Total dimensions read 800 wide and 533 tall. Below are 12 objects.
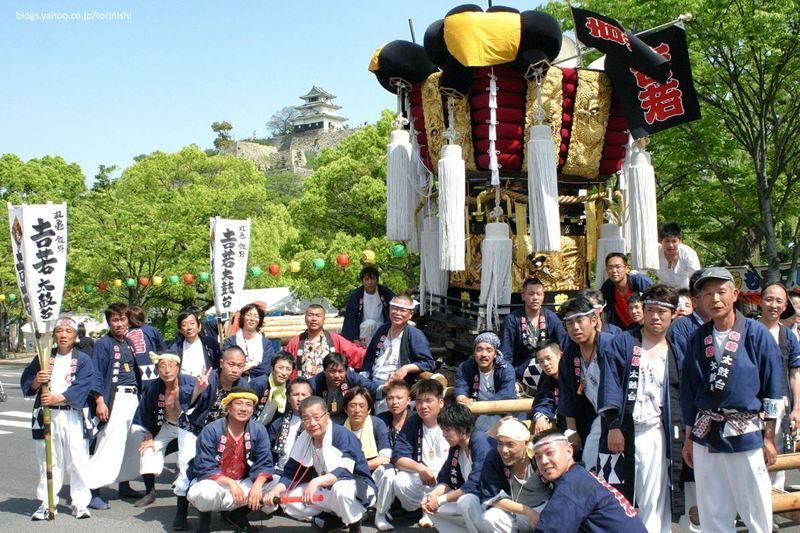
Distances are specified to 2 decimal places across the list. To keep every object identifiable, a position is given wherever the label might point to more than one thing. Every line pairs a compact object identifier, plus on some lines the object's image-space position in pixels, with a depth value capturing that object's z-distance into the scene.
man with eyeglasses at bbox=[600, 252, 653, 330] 6.43
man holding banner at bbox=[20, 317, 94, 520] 6.38
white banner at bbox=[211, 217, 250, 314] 8.74
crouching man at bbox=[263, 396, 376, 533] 5.44
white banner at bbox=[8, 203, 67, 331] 6.53
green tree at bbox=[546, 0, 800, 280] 12.70
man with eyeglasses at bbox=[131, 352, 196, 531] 6.48
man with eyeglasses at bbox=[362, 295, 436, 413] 6.88
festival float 7.30
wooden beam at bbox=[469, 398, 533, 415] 5.81
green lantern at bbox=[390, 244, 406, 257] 13.16
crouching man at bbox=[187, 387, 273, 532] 5.58
